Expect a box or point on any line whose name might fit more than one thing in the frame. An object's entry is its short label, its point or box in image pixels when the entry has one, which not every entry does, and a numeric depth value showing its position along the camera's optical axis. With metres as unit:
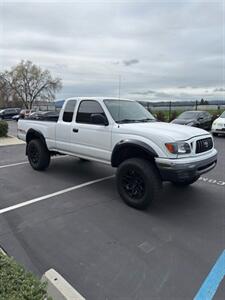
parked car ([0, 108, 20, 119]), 34.62
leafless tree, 47.47
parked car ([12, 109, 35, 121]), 31.85
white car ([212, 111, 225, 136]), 13.91
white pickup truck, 4.12
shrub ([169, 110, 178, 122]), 20.67
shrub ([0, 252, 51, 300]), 1.99
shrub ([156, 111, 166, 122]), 20.42
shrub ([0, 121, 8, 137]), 14.25
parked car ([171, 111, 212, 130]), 15.46
